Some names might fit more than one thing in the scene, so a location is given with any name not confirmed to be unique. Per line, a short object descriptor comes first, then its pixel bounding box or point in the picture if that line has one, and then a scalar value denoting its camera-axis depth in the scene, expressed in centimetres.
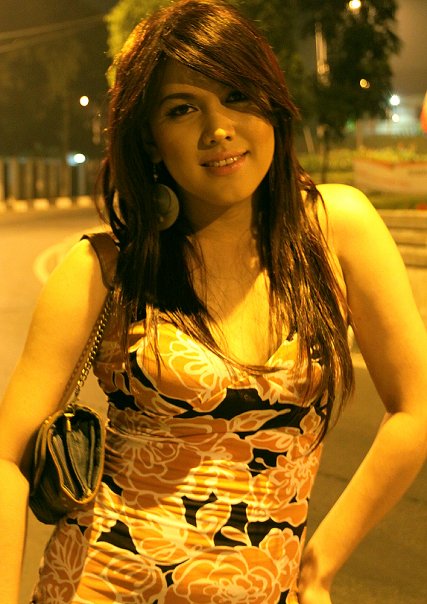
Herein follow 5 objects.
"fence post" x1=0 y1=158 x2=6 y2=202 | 3512
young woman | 160
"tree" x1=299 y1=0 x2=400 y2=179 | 2159
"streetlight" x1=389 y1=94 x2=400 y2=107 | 2186
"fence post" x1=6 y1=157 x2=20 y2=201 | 3597
